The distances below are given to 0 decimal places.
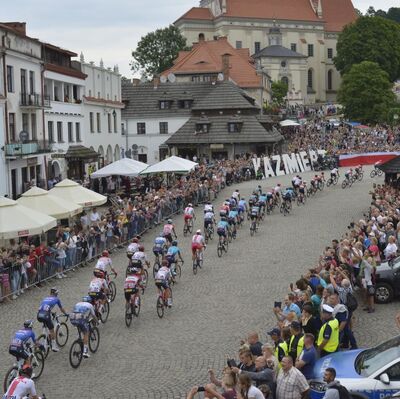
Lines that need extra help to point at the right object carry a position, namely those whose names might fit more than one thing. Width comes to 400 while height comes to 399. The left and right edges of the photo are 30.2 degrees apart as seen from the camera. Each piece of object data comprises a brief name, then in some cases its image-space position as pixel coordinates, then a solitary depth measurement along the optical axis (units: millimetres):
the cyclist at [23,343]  13711
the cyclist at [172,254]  21562
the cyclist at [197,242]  24141
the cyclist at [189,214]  31375
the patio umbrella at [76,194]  29766
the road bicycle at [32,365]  13648
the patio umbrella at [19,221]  22562
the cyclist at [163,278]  19188
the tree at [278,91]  103875
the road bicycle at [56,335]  15605
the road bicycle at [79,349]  15281
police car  11406
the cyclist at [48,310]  15812
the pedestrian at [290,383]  10977
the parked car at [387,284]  19742
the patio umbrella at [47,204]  26719
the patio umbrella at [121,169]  39625
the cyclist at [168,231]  26516
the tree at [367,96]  92688
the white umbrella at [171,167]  40719
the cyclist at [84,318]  15570
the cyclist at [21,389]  11531
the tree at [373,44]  113312
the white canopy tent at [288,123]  81062
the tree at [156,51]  111375
